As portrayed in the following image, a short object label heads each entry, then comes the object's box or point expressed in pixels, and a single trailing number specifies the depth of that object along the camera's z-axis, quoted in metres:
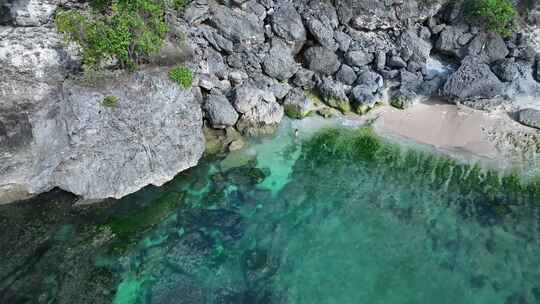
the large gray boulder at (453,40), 30.06
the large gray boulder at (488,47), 29.41
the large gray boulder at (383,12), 30.45
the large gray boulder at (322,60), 29.31
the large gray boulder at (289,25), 28.92
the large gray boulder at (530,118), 26.28
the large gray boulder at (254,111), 25.97
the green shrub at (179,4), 26.85
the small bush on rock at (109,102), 21.42
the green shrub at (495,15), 29.08
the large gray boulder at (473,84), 27.67
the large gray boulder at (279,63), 28.42
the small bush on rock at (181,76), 23.31
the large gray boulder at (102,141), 21.08
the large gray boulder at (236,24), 27.91
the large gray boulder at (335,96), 28.02
